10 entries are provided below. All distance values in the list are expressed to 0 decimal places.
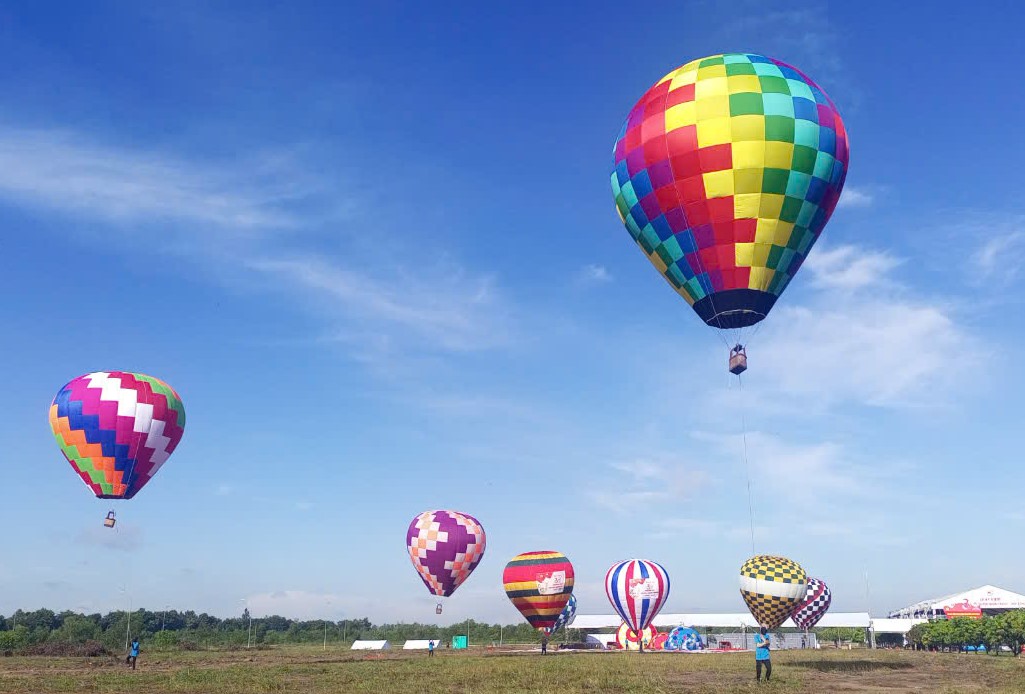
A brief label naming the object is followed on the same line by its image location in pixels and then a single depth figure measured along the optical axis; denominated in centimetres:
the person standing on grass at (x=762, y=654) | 2608
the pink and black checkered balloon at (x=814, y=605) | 7281
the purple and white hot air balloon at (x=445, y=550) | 6184
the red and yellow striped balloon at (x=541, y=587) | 5759
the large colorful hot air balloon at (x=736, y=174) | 2739
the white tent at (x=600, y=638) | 8900
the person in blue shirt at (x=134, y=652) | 3643
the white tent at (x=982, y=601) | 12438
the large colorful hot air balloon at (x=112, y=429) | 4397
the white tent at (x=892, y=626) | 11262
